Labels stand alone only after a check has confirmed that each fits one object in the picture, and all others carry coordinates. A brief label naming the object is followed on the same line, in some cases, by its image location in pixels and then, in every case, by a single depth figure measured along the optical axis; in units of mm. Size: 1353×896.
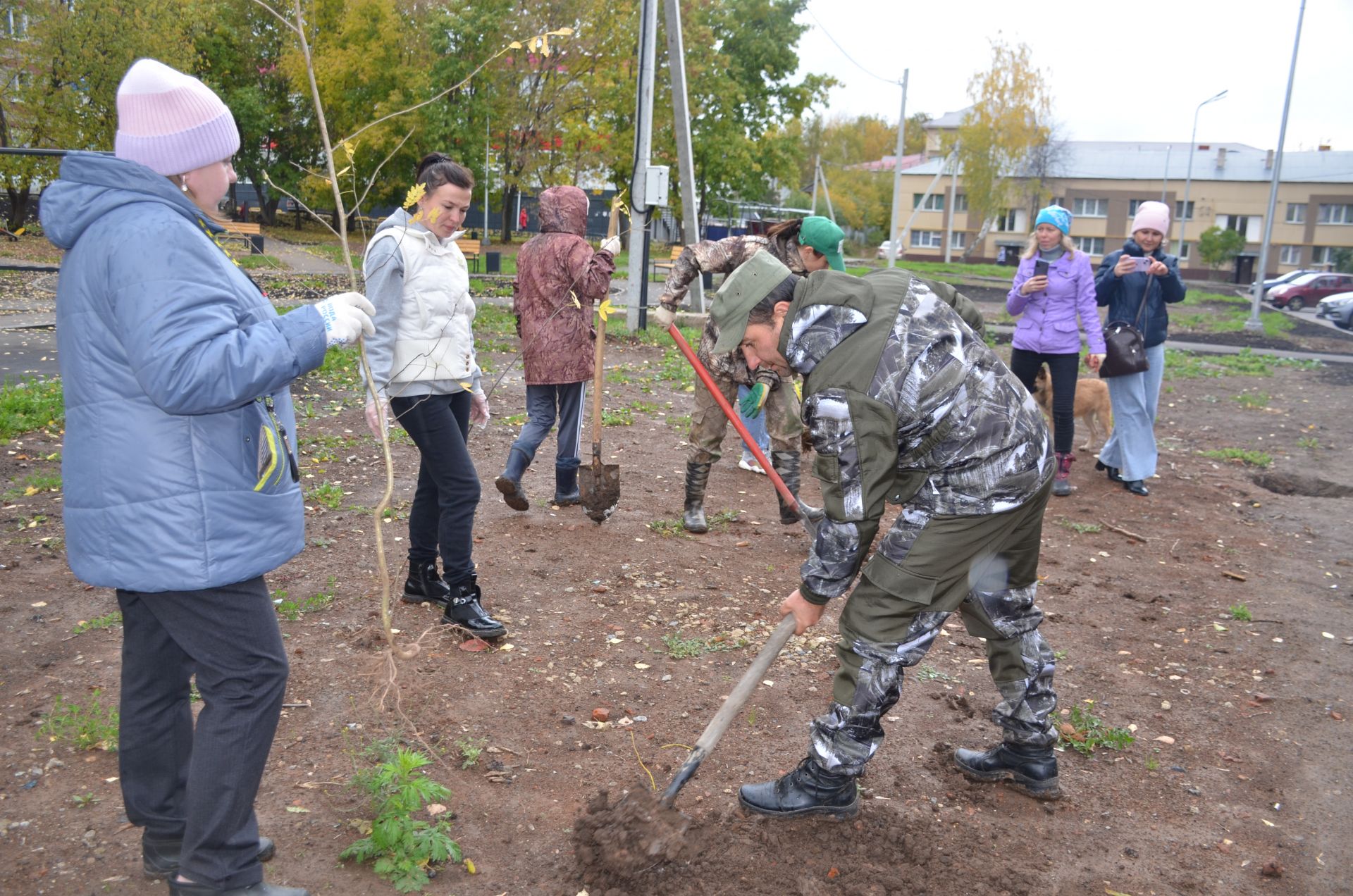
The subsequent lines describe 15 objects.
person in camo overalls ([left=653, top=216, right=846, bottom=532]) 5246
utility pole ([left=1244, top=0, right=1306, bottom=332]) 22250
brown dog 8562
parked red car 35094
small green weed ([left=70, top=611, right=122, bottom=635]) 4156
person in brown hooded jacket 5668
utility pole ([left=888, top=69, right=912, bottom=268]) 24141
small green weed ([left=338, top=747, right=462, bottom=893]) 2772
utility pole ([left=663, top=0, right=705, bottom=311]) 11545
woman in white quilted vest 4039
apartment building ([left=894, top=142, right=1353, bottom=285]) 58969
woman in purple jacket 6801
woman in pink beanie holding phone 7098
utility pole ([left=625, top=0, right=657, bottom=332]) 11477
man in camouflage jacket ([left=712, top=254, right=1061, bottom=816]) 2715
